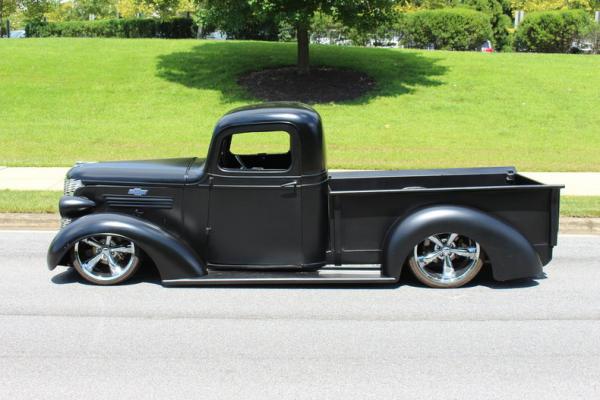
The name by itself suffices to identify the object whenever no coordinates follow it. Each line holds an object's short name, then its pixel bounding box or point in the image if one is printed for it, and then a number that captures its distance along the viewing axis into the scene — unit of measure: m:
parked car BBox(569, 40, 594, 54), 32.72
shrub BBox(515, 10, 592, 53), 31.14
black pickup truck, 6.36
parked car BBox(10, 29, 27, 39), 45.96
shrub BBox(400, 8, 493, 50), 31.91
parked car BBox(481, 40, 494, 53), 33.88
